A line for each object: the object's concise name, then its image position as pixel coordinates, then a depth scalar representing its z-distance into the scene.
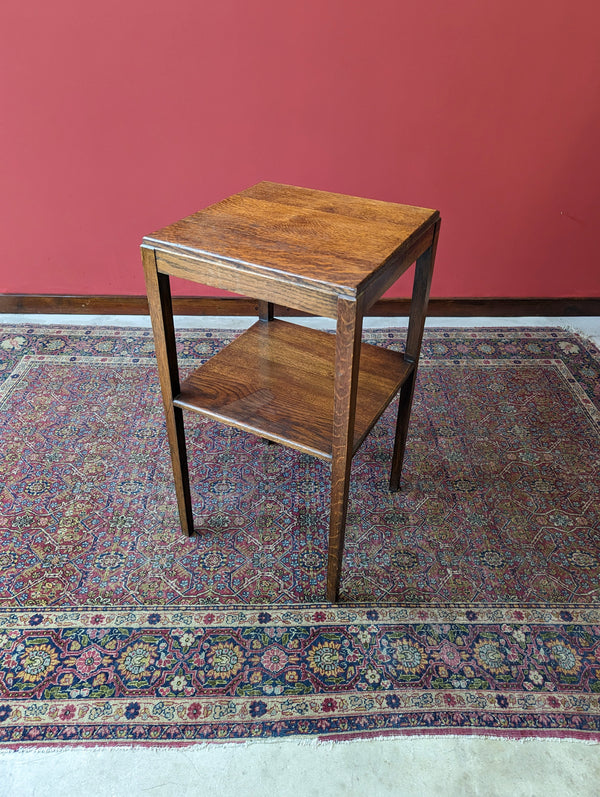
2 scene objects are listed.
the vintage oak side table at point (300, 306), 1.17
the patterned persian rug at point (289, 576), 1.33
